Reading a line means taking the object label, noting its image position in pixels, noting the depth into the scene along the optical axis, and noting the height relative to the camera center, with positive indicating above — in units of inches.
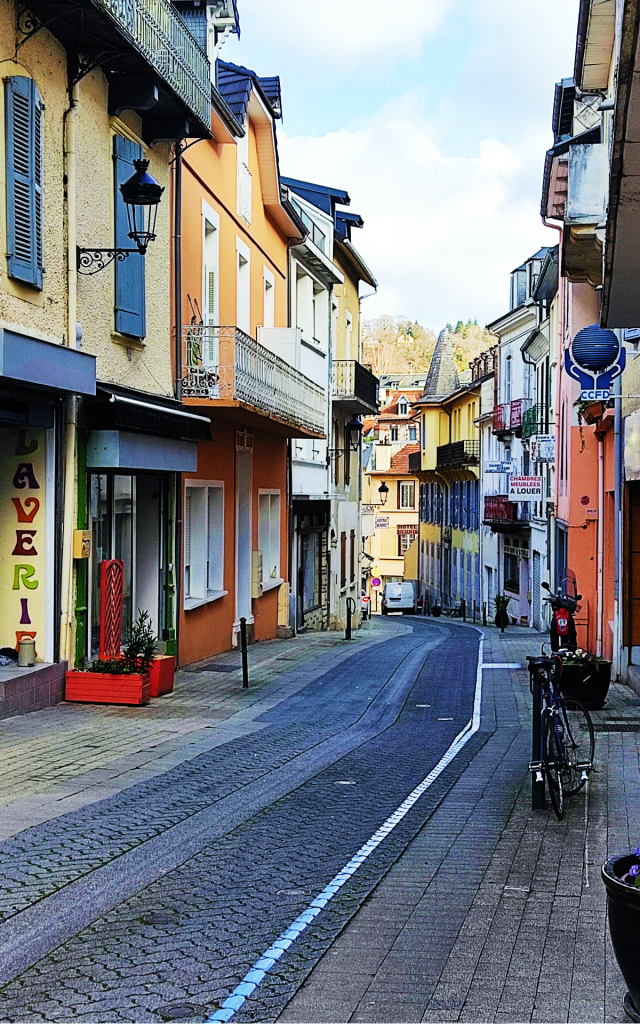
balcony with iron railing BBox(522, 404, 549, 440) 1194.6 +114.6
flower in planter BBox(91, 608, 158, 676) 489.1 -53.4
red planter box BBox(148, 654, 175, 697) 512.7 -62.6
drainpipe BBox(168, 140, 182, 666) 625.9 +113.0
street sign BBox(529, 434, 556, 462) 987.3 +68.3
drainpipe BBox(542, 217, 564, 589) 940.5 +36.1
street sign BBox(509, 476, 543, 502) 1060.5 +36.7
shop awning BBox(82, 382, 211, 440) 498.0 +50.3
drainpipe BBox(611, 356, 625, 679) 619.8 +3.9
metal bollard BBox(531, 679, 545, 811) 314.2 -62.7
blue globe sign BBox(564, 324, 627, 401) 562.6 +80.5
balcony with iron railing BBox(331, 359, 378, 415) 1234.0 +151.7
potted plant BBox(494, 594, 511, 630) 1519.4 -104.3
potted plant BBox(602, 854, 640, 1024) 168.4 -56.7
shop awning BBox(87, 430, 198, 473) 499.2 +34.3
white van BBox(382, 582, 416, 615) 2488.9 -142.7
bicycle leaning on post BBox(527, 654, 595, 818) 312.5 -55.8
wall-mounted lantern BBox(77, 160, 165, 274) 479.8 +131.8
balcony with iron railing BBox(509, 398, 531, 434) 1493.6 +151.7
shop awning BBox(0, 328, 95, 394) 398.9 +59.1
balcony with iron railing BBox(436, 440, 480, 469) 2052.2 +134.4
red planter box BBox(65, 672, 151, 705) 478.3 -63.3
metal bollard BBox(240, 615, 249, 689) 568.2 -59.3
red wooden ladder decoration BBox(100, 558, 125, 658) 498.6 -33.1
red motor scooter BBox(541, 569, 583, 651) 650.8 -50.2
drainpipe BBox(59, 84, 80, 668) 472.4 +36.9
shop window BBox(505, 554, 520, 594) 1720.0 -63.7
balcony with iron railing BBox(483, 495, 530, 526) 1555.1 +25.5
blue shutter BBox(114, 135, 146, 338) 533.6 +117.3
